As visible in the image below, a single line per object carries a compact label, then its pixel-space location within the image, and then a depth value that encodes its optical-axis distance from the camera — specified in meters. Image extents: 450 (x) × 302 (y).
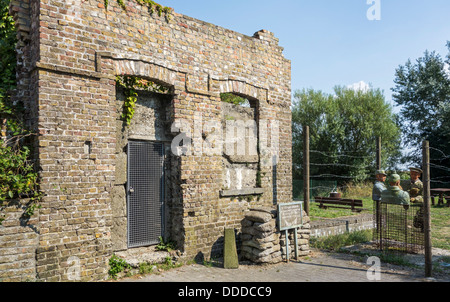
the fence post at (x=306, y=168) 8.32
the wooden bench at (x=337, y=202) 14.91
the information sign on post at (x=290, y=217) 7.06
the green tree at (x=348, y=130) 24.95
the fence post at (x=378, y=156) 9.21
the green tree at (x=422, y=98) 22.64
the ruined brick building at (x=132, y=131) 5.28
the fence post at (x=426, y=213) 6.03
